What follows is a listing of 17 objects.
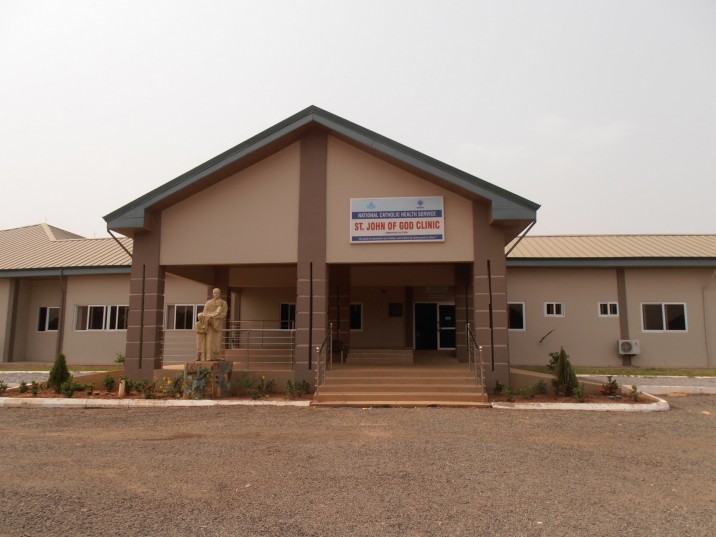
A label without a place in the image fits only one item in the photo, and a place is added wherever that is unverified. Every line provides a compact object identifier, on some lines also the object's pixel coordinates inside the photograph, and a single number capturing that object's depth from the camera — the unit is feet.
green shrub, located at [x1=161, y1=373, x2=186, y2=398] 40.81
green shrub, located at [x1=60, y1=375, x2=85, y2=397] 40.01
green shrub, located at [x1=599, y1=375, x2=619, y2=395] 39.96
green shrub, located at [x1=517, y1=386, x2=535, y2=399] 39.42
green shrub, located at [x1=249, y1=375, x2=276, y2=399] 41.59
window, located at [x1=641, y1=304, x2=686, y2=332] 61.98
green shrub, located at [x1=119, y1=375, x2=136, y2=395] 41.52
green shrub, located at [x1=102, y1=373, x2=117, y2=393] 42.75
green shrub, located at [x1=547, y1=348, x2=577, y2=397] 39.42
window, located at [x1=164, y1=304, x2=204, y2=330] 67.77
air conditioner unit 60.85
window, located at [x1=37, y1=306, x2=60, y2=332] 70.79
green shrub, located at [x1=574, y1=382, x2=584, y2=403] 37.83
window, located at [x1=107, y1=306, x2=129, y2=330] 68.28
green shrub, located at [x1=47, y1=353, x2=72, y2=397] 40.98
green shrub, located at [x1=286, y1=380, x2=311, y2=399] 40.98
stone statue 41.39
